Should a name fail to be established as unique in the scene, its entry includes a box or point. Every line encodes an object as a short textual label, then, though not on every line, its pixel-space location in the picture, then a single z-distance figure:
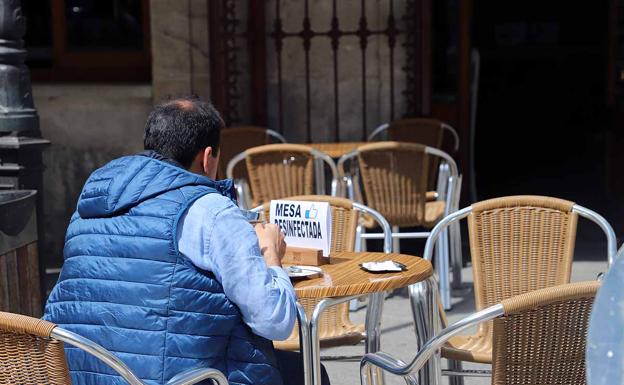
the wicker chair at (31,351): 4.62
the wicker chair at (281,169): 11.26
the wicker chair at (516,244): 7.43
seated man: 5.30
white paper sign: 6.65
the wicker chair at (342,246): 7.63
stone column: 8.63
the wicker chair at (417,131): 13.66
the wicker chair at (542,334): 4.88
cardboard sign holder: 6.86
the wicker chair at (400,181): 10.95
